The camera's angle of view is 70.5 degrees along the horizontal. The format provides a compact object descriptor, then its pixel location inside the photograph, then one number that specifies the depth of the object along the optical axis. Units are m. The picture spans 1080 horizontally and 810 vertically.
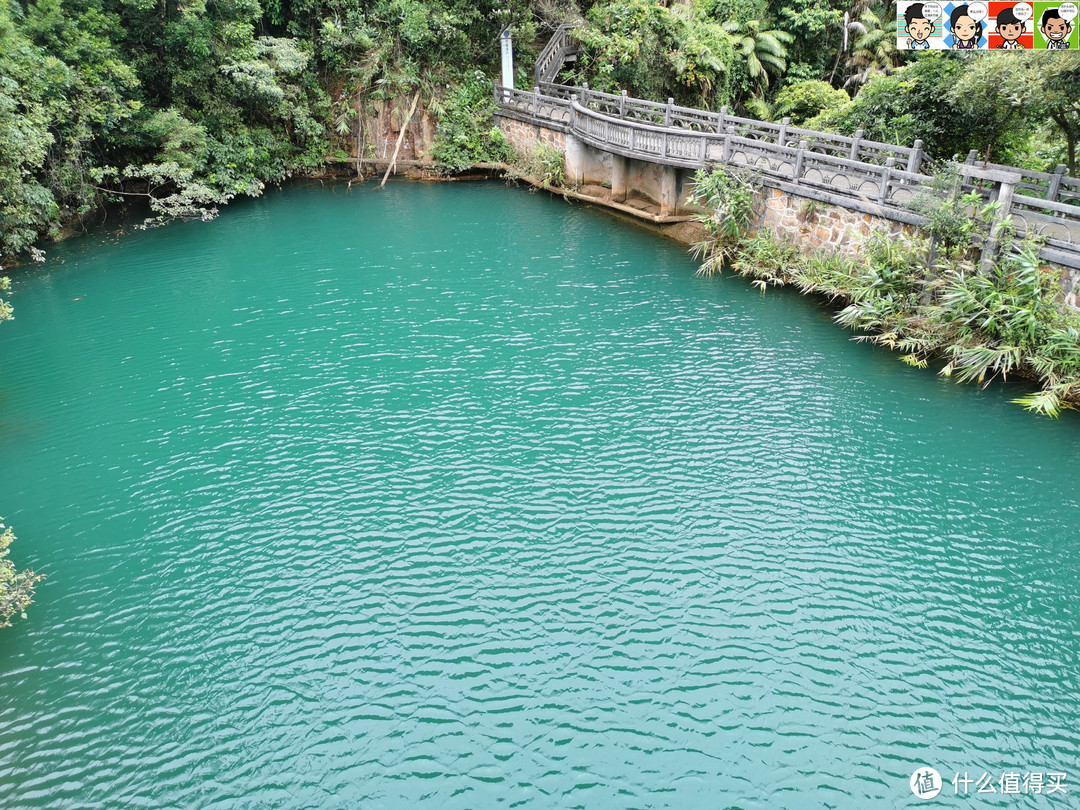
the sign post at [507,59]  31.06
